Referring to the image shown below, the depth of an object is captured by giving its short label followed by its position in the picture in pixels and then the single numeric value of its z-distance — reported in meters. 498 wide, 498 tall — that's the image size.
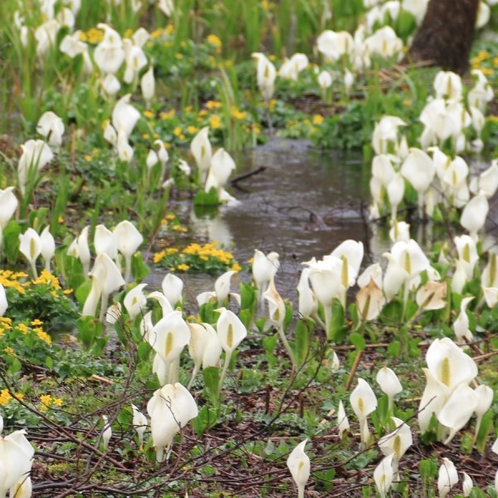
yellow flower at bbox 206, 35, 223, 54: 19.98
